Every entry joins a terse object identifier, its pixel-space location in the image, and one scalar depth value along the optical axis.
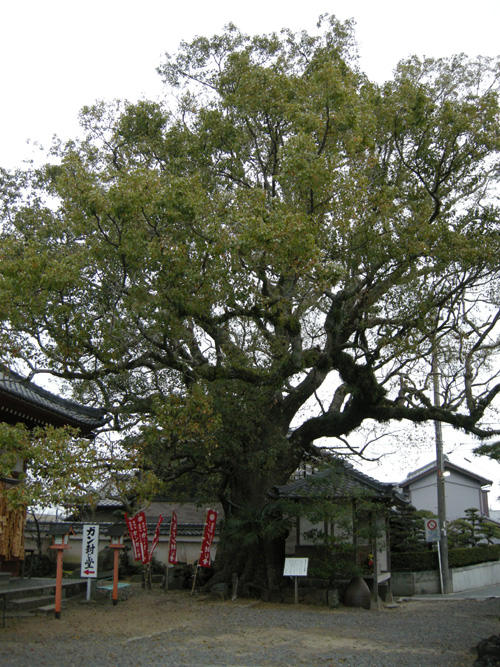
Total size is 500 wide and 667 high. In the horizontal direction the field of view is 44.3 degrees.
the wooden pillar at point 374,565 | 14.81
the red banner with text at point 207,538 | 17.06
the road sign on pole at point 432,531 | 19.41
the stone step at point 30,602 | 12.23
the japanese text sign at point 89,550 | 13.92
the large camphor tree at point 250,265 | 11.14
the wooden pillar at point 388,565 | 16.72
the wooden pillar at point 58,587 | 11.59
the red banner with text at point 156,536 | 19.46
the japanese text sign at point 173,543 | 19.03
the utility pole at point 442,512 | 19.78
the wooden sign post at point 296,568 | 14.51
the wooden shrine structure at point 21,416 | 11.73
